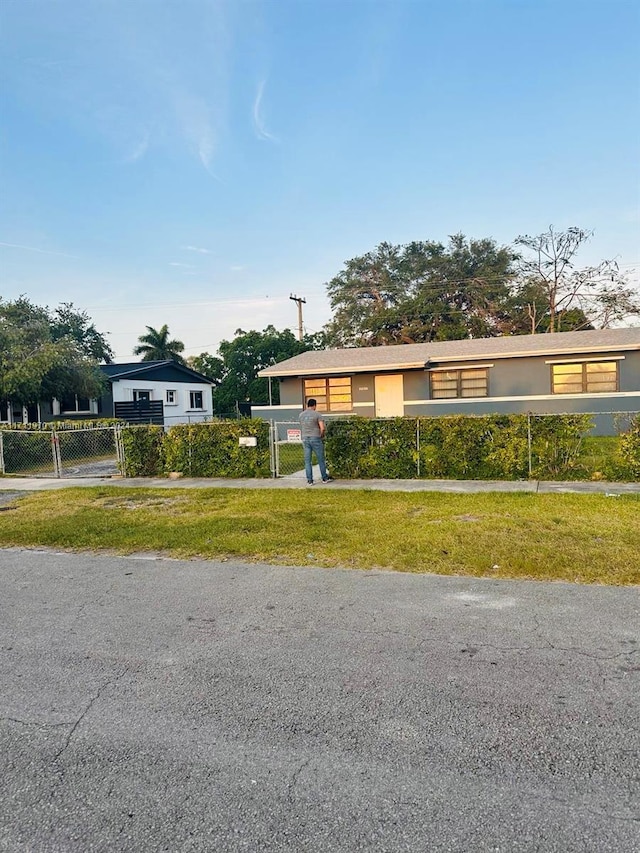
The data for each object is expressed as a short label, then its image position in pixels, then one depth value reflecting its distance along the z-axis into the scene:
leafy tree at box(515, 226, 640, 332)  33.12
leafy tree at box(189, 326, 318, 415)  36.88
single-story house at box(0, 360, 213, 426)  25.73
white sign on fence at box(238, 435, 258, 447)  11.35
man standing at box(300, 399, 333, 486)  10.30
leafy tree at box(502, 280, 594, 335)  34.88
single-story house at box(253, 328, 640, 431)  17.81
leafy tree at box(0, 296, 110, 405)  17.00
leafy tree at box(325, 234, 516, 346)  38.94
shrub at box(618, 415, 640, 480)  9.20
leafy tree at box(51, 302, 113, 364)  41.69
